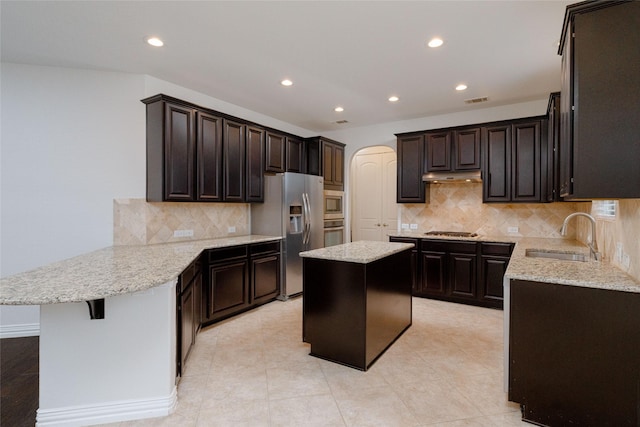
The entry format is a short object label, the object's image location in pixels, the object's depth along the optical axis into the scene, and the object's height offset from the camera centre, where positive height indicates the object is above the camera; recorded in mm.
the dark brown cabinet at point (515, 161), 4035 +657
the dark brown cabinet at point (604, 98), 1647 +603
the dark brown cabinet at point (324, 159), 5219 +874
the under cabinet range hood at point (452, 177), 4359 +492
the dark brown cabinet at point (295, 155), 4922 +885
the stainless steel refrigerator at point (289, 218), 4391 -86
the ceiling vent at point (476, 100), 4180 +1478
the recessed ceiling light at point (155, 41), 2724 +1466
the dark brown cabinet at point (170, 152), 3330 +643
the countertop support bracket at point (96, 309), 1895 -573
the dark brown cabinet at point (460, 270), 4031 -763
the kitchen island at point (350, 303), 2557 -769
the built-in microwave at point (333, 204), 5258 +129
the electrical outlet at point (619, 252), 2182 -276
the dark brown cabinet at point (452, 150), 4410 +873
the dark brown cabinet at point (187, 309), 2322 -789
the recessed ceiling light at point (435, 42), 2719 +1457
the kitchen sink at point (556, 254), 2943 -407
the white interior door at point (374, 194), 6457 +358
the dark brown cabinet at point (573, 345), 1688 -751
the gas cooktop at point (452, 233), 4447 -309
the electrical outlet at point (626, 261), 2006 -314
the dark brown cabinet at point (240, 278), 3449 -789
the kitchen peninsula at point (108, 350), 1860 -831
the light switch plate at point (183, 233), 3805 -254
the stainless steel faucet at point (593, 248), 2570 -309
